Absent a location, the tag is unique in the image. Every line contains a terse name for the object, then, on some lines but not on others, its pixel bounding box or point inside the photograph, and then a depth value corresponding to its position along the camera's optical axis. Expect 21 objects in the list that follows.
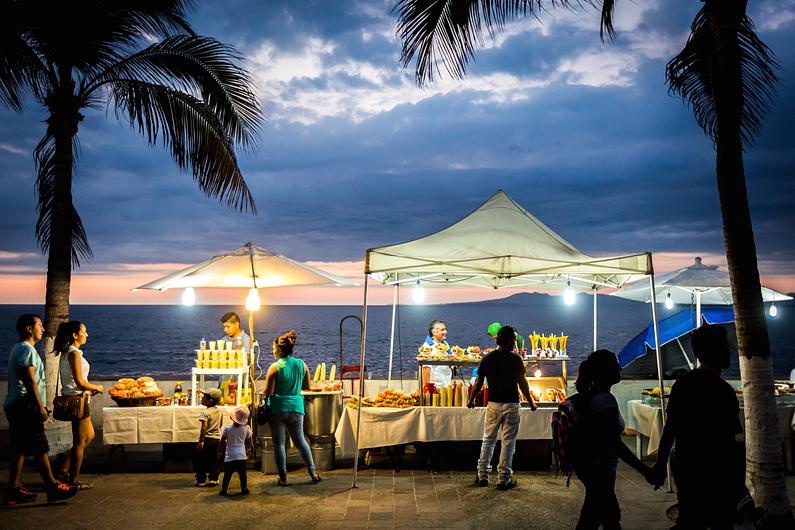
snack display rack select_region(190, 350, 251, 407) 8.29
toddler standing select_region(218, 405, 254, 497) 7.20
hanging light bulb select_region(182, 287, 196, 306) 10.04
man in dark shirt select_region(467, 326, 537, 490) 7.45
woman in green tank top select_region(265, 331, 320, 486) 7.66
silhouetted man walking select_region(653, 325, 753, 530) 3.75
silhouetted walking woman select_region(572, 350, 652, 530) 4.24
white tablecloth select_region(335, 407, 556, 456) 8.29
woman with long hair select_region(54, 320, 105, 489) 6.97
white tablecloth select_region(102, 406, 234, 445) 8.19
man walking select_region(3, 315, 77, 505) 6.55
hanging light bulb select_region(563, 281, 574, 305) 11.57
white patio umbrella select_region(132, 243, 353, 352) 9.46
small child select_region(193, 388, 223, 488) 7.62
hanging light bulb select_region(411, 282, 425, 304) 11.21
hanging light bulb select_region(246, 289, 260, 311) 9.37
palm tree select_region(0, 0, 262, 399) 8.73
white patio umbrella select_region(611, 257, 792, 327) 11.58
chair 10.65
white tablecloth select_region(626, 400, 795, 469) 7.89
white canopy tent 8.07
